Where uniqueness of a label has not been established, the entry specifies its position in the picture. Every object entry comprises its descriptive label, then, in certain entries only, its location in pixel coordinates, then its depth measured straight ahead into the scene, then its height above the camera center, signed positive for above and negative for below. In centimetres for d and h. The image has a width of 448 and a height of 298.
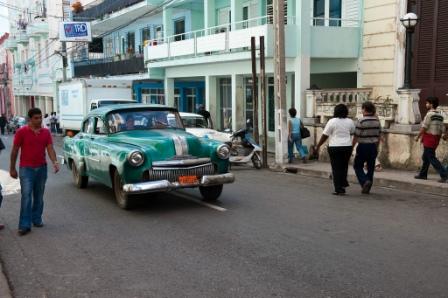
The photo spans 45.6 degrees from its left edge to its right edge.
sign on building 3216 +325
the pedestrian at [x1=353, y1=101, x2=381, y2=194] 978 -100
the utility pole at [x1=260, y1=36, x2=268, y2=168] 1500 -39
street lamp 1246 +125
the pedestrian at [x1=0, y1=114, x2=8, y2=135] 3897 -280
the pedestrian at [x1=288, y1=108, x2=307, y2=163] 1517 -150
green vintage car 834 -115
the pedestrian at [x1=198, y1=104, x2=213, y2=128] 1706 -106
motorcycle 1496 -189
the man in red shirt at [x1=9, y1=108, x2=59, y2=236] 734 -105
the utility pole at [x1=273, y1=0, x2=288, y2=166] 1443 -8
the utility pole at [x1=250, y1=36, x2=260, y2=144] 1577 +1
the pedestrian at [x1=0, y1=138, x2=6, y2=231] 767 -201
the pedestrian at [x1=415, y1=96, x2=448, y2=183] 1049 -100
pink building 6675 +65
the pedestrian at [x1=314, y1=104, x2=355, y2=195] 975 -104
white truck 2523 -35
